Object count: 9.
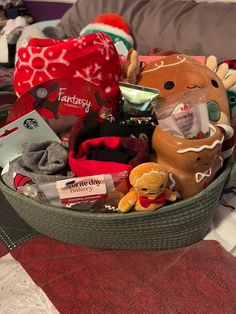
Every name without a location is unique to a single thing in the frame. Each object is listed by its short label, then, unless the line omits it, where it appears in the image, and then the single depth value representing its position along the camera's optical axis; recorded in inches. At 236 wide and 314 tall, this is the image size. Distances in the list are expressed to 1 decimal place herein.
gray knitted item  25.0
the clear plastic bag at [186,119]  24.7
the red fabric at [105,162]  23.5
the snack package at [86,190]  22.9
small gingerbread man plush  21.9
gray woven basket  23.5
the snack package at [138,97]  27.8
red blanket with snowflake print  29.6
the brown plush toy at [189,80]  28.2
